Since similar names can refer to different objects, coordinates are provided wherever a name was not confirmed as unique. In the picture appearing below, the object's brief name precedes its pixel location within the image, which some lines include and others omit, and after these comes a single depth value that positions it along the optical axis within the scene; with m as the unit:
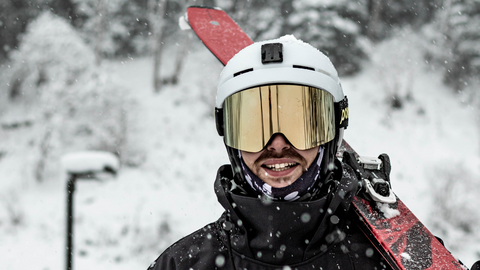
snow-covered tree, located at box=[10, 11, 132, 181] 10.92
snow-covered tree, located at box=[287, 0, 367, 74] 16.47
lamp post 2.69
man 1.72
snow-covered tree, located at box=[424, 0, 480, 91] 15.74
